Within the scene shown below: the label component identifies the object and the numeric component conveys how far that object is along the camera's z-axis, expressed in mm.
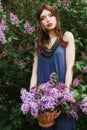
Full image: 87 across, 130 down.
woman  2443
